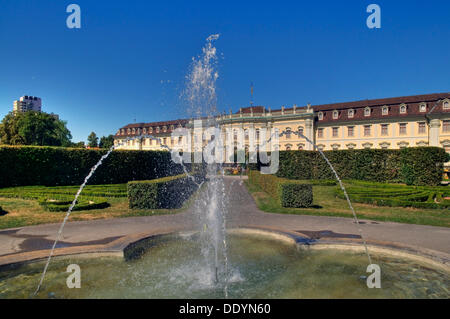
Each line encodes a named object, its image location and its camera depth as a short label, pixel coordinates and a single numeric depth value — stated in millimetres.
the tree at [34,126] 49500
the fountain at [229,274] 4848
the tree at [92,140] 88869
